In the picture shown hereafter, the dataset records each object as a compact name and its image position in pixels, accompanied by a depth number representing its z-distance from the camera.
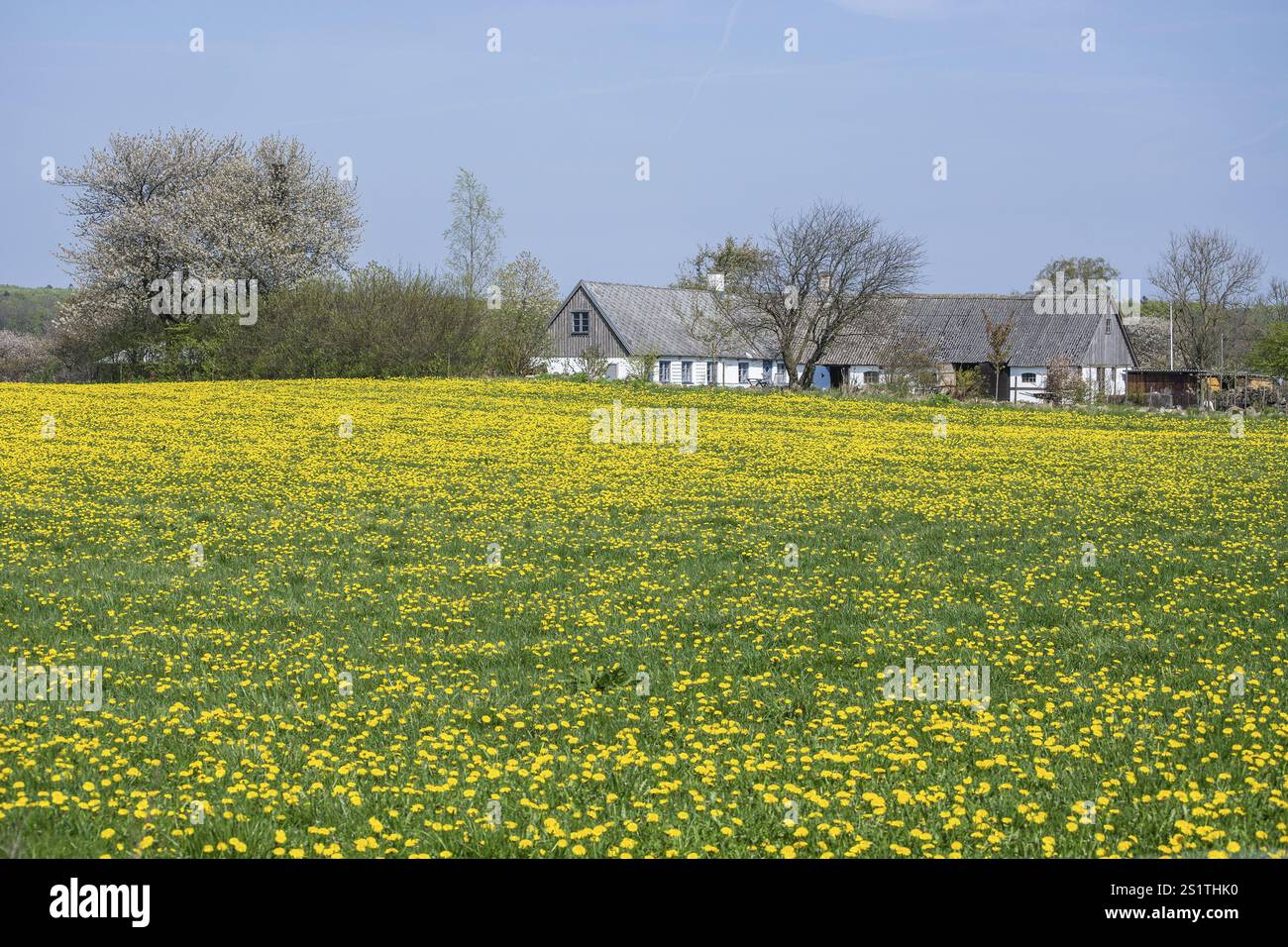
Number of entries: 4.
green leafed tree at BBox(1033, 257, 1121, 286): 108.69
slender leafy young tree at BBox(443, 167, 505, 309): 78.00
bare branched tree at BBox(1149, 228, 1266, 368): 84.31
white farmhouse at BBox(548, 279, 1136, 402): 75.75
